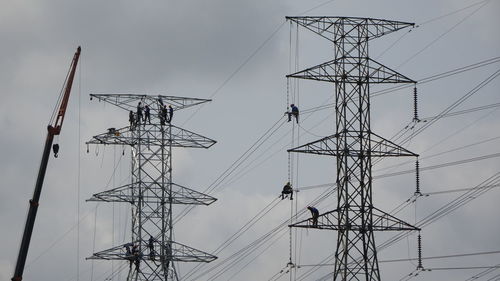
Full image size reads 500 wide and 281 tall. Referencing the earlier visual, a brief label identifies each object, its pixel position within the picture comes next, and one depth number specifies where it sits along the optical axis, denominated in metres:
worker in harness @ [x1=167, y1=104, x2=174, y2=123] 108.00
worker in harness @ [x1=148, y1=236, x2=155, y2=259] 106.19
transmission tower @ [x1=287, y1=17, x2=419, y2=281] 82.00
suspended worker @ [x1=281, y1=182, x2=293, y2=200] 86.88
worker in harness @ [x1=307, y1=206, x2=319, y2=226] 82.69
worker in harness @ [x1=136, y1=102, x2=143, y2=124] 108.31
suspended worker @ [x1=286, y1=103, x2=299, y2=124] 87.27
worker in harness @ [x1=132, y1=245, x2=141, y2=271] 106.38
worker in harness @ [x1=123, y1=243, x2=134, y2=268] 106.32
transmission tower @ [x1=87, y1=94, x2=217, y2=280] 106.25
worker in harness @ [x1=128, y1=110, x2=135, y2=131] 109.25
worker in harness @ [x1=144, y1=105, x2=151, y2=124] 108.00
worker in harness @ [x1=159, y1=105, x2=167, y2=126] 107.94
